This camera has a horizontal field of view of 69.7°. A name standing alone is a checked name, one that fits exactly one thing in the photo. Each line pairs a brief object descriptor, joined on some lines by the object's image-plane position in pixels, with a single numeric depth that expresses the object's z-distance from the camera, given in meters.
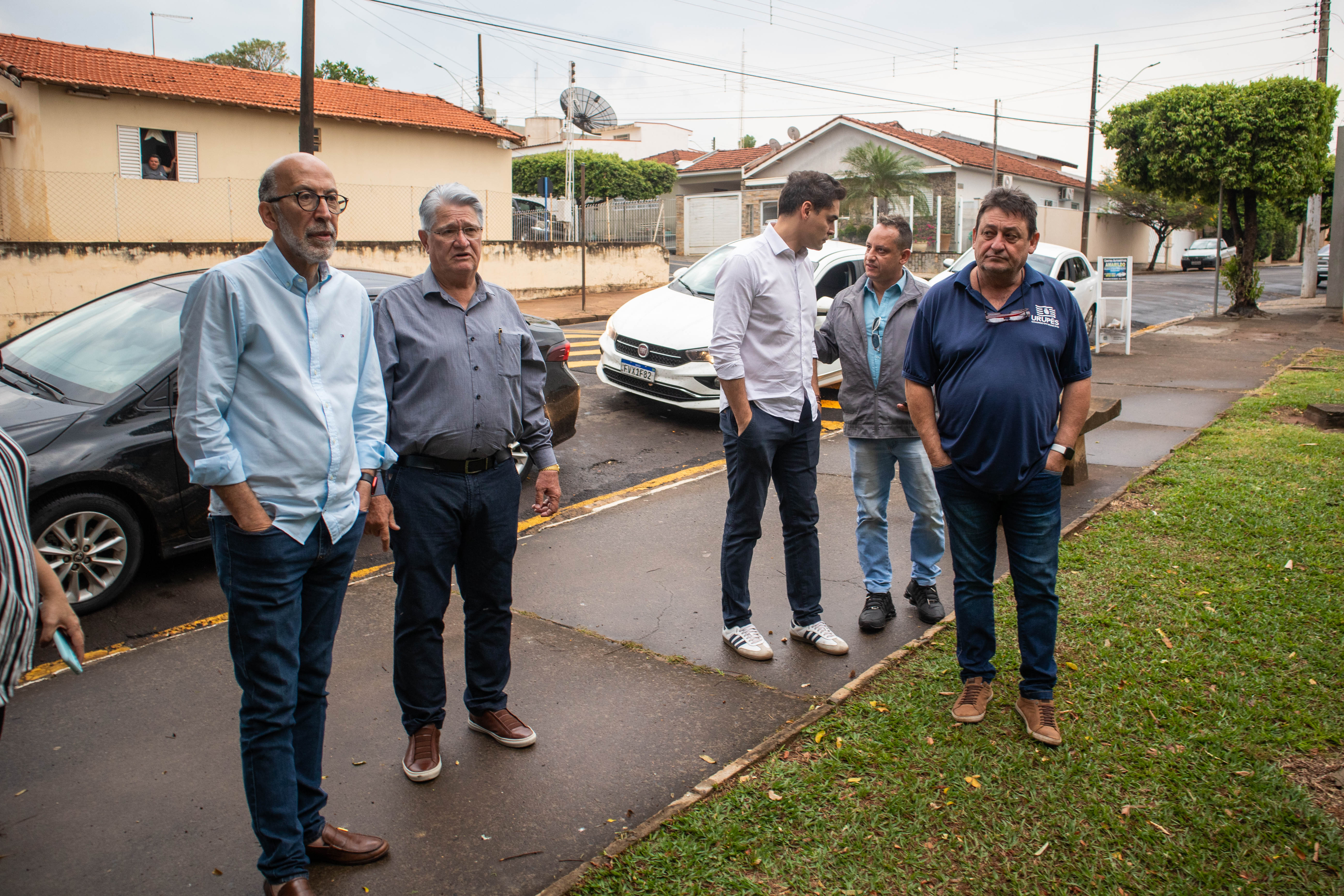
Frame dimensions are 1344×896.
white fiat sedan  9.28
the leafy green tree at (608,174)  40.78
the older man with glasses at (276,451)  2.50
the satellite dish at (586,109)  34.75
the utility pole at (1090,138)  33.66
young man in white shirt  4.18
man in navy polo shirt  3.54
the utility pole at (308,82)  13.66
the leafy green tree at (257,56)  50.47
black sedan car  4.71
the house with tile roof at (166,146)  18.86
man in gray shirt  3.18
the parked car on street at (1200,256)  44.56
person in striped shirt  2.13
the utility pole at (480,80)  39.88
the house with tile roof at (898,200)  34.81
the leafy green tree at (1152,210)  46.69
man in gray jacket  4.79
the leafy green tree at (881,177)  31.92
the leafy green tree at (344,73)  46.53
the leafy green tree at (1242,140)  20.98
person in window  20.94
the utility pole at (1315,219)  26.19
